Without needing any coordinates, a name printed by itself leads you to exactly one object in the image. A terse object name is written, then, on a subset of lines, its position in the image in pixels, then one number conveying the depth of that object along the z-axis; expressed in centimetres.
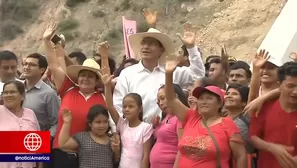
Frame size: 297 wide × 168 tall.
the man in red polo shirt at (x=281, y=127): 546
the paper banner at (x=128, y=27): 1041
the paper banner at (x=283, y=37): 706
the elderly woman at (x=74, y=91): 661
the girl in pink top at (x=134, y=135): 643
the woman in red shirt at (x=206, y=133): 547
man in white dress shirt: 676
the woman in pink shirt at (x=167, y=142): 616
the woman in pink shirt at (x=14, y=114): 660
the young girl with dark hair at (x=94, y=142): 642
